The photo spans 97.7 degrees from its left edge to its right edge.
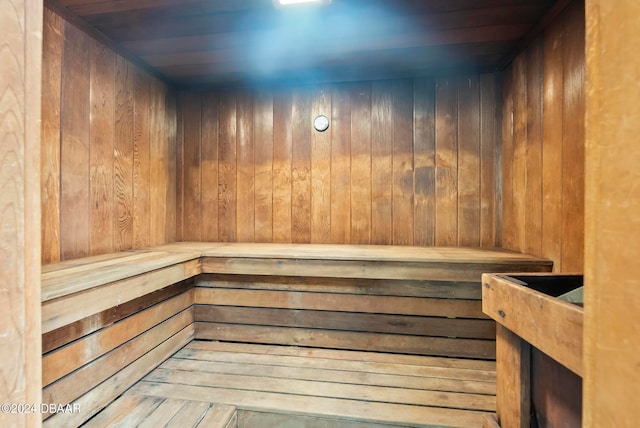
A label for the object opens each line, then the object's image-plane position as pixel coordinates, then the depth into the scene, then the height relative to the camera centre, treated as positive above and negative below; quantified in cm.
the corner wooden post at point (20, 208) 55 +1
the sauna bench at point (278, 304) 127 -54
